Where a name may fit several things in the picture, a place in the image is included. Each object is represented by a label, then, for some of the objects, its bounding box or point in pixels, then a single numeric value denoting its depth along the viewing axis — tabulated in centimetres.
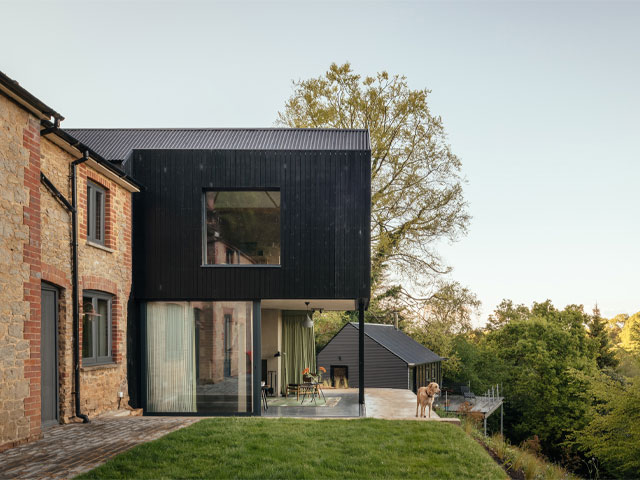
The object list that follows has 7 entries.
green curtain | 1819
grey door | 921
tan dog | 1173
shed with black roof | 2847
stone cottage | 743
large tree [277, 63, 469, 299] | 2375
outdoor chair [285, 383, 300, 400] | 1527
